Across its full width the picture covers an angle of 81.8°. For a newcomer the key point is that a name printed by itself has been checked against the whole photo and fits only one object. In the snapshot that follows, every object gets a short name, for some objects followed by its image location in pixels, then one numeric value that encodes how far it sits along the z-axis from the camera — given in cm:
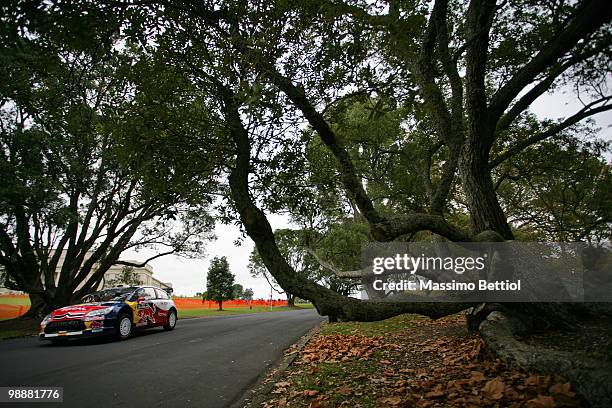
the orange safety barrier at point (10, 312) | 1999
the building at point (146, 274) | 4525
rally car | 1023
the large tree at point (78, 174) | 643
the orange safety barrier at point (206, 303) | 3985
